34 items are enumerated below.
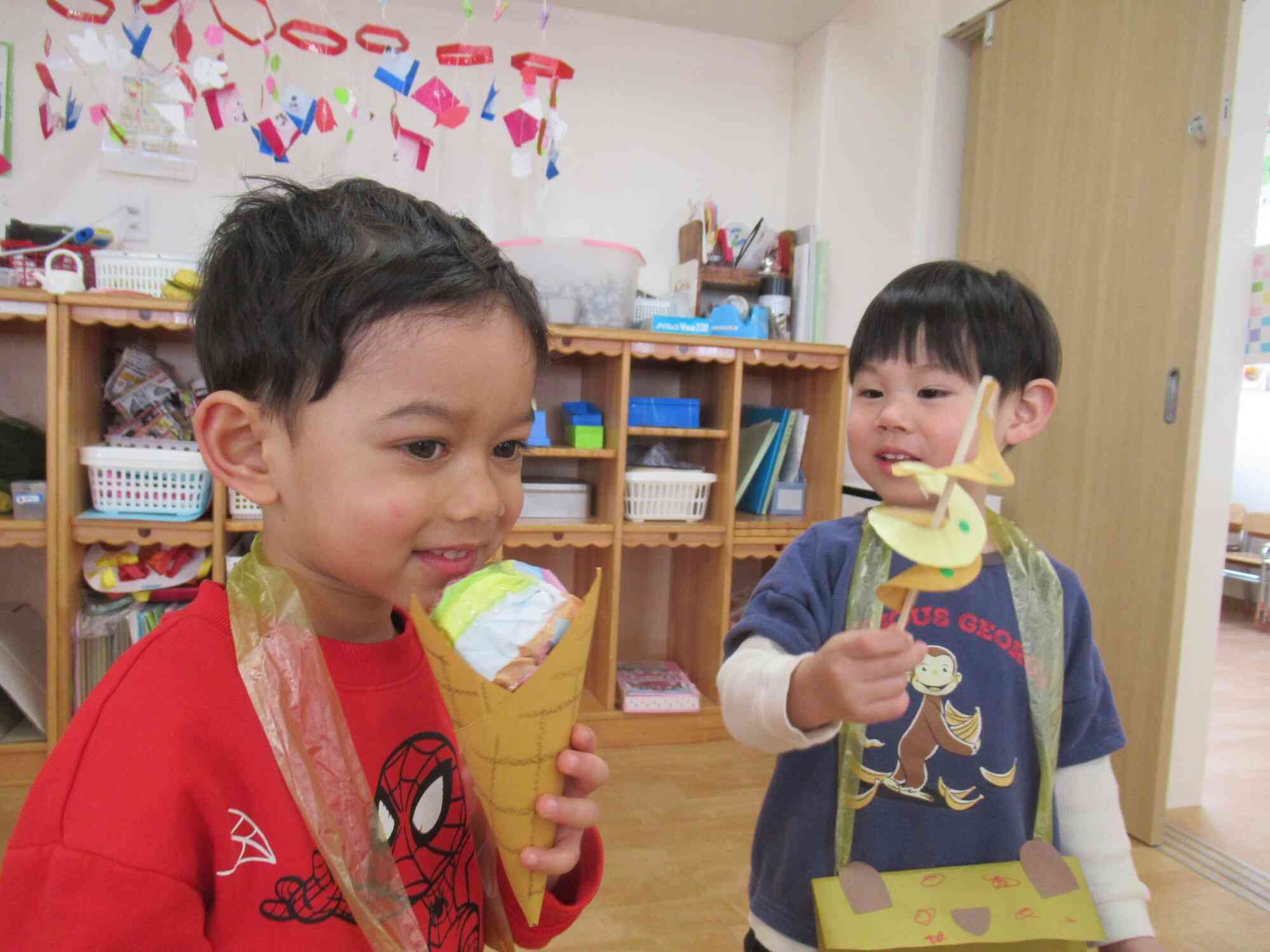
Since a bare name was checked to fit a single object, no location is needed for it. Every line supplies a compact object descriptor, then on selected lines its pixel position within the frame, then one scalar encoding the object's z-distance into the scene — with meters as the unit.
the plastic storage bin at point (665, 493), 2.56
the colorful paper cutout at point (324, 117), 2.42
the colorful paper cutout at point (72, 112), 2.33
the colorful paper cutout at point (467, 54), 2.42
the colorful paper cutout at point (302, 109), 2.40
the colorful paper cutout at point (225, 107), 2.37
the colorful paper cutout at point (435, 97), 2.50
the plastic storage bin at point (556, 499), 2.53
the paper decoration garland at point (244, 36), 2.21
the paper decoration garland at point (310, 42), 2.30
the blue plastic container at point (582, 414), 2.57
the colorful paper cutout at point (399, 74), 2.36
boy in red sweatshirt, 0.54
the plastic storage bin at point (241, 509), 2.26
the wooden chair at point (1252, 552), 4.74
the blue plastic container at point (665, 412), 2.57
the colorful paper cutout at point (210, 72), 2.28
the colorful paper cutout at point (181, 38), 2.20
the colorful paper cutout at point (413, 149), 2.59
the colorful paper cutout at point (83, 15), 2.08
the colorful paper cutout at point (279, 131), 2.33
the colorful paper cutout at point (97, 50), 2.13
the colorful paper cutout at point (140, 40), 2.19
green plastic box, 2.54
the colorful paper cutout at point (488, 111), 2.45
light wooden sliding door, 1.97
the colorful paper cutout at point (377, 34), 2.42
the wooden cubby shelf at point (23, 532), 2.12
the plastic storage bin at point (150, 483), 2.17
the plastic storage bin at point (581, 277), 2.47
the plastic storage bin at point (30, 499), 2.14
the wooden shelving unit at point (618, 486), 2.13
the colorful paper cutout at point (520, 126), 2.55
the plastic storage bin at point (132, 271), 2.21
